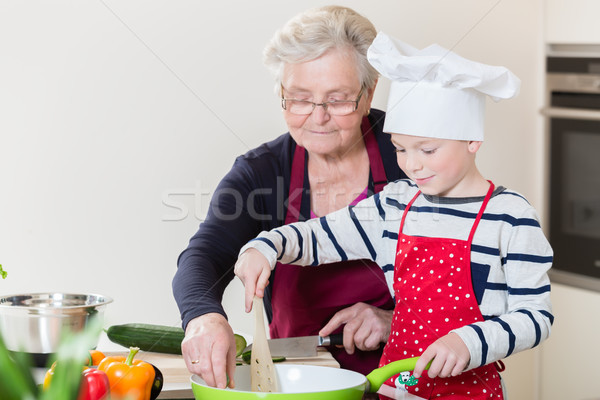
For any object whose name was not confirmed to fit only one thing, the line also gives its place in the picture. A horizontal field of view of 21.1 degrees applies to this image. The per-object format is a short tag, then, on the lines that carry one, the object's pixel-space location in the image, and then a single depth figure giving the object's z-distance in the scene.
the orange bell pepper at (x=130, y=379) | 1.96
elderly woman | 2.36
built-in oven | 3.18
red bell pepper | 1.90
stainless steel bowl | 2.09
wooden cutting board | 2.10
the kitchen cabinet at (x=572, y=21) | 3.14
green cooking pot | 1.88
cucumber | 2.24
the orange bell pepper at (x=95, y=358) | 2.06
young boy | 2.14
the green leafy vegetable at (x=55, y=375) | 1.53
